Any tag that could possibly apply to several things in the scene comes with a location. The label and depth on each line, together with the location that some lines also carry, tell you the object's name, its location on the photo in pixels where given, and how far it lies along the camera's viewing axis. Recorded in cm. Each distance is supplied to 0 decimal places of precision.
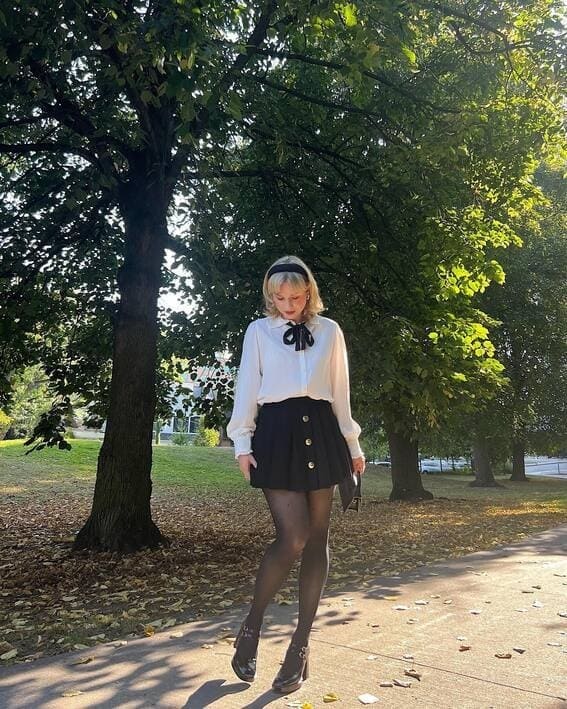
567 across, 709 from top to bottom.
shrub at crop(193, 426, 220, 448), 4272
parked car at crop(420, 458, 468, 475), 4889
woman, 318
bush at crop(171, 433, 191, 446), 4234
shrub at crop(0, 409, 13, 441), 3073
